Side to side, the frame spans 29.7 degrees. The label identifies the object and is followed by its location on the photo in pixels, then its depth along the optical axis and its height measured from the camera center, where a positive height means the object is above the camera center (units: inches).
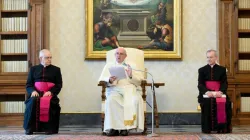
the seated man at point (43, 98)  269.7 -14.1
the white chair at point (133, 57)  299.1 +10.5
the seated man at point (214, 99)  274.4 -15.3
